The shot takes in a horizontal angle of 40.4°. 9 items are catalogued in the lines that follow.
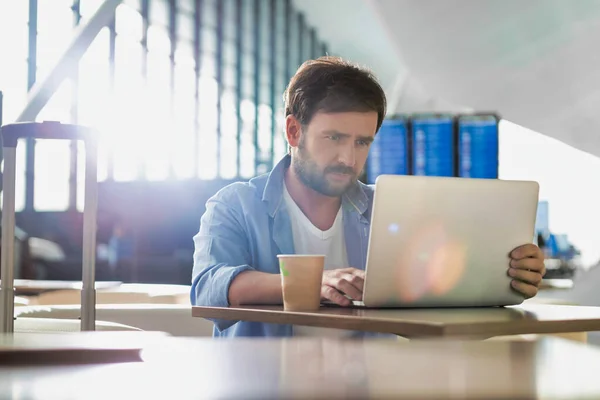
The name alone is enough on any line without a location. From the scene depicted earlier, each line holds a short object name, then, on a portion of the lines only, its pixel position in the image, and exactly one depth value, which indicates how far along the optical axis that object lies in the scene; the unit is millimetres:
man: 1887
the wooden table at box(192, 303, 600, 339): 1153
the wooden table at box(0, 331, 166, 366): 638
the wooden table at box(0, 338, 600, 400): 461
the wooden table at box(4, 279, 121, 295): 2576
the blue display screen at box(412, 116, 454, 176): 4516
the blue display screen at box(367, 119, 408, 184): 4578
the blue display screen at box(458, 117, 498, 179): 4453
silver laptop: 1392
